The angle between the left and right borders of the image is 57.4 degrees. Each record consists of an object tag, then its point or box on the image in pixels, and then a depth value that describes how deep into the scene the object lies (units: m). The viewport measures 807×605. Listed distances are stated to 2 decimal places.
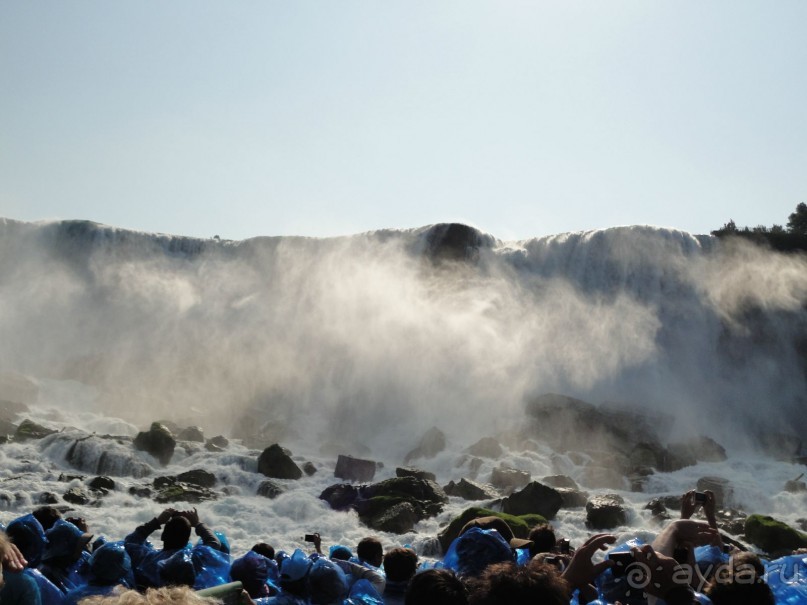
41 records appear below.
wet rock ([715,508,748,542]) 14.49
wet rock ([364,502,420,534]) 14.14
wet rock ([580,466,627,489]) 19.28
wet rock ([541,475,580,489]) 18.45
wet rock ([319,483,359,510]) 16.08
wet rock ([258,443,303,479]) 18.25
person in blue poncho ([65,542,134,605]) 4.28
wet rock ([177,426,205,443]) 21.77
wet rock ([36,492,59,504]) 14.68
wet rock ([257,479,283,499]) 16.62
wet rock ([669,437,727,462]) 22.49
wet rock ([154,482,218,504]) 15.62
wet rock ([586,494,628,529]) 14.69
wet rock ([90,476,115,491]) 15.80
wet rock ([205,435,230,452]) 20.52
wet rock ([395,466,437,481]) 17.66
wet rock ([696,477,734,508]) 18.05
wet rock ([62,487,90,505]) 14.83
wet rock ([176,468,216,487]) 16.86
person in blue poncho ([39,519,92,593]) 4.34
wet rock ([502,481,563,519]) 14.86
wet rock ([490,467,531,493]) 18.41
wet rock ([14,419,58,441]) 19.16
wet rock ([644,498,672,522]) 15.36
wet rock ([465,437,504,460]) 21.59
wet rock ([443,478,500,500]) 16.88
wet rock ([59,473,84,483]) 16.27
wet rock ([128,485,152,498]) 15.71
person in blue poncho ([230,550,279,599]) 4.60
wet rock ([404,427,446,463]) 22.81
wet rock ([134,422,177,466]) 18.91
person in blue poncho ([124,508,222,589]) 4.58
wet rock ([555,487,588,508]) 16.14
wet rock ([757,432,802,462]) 25.19
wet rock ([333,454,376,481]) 19.23
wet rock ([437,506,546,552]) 12.46
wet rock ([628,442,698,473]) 21.06
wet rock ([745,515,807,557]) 12.83
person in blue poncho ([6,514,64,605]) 4.40
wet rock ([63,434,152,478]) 17.52
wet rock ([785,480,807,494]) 18.80
